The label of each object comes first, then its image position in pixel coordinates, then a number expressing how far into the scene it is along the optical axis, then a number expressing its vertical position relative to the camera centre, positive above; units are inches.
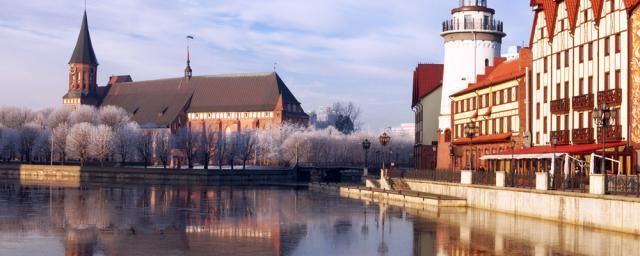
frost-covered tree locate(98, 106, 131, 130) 6338.6 +323.2
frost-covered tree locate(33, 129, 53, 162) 5762.8 +110.3
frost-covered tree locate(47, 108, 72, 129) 6289.4 +308.1
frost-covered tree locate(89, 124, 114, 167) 5374.0 +108.8
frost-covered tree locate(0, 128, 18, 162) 5713.6 +123.9
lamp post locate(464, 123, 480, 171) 2524.6 +112.1
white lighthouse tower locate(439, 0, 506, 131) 3403.1 +472.0
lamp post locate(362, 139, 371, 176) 3431.4 +90.9
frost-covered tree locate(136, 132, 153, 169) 5527.1 +107.1
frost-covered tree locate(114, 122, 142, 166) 5531.5 +125.6
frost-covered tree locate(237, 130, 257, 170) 5618.6 +134.6
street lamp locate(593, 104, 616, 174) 1625.2 +100.9
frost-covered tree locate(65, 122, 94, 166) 5413.4 +124.6
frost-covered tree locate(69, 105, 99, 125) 6279.5 +320.5
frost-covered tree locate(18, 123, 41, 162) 5792.3 +146.1
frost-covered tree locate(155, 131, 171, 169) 5512.3 +105.7
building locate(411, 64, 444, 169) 3850.9 +251.4
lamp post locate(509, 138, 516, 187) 2021.0 -16.4
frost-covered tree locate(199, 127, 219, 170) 5536.4 +136.4
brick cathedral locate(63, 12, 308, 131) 7500.0 +460.8
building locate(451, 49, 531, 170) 2704.2 +194.9
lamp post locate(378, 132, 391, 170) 3212.6 +105.7
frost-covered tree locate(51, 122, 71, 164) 5684.1 +141.6
